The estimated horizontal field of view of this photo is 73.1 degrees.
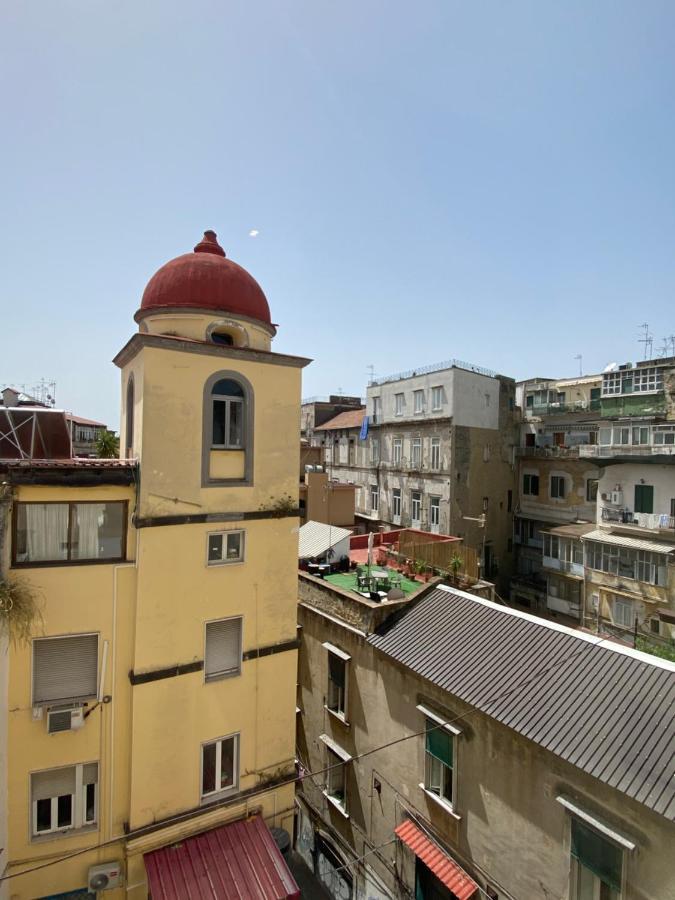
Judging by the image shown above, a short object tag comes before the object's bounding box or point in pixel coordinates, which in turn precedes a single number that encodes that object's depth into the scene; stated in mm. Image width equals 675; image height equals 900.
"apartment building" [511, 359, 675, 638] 26094
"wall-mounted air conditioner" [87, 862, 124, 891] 9398
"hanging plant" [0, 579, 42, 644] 8578
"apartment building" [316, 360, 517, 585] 32781
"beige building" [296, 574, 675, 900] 8320
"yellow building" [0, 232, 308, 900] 9219
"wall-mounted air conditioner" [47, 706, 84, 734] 9109
